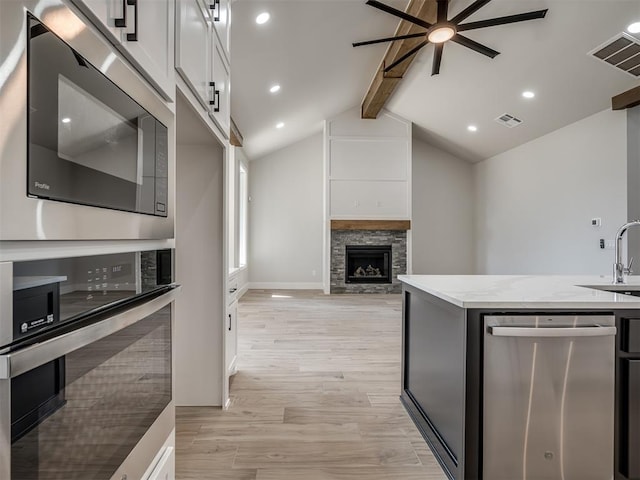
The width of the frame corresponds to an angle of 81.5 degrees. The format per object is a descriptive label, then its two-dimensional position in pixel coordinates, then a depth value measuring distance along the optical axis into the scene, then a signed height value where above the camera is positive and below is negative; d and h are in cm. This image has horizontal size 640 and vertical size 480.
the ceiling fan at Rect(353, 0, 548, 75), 306 +186
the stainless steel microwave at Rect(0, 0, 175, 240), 51 +19
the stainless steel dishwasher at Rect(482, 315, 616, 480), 159 -69
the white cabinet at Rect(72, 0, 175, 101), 75 +49
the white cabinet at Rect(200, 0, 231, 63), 171 +112
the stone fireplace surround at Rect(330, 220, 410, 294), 733 -11
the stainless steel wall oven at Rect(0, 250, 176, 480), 54 -24
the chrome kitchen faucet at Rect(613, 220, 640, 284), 210 -15
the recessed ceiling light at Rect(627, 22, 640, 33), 326 +190
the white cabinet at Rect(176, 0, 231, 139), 128 +77
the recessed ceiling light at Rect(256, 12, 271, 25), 333 +202
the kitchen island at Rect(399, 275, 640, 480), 159 -64
